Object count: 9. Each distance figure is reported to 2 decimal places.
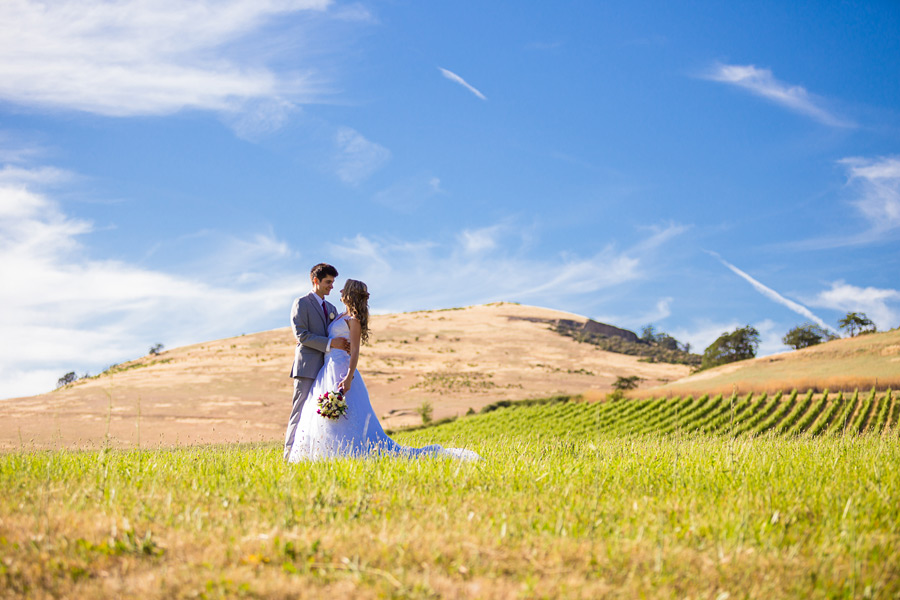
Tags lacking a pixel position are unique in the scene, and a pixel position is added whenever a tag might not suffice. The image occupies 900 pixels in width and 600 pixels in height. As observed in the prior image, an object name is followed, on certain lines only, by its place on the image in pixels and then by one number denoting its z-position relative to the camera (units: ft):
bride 28.84
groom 30.50
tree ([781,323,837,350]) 366.02
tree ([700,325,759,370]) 360.07
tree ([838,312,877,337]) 349.61
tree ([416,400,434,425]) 177.58
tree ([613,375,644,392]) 216.82
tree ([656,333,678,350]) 495.24
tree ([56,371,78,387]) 310.65
